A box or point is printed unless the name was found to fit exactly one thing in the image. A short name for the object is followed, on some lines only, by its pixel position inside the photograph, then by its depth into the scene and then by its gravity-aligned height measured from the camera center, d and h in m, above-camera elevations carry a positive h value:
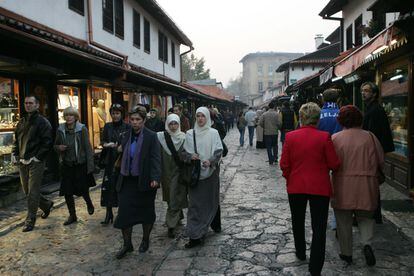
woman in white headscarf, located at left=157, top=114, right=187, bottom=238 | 5.89 -0.80
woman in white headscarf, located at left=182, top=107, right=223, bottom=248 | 5.47 -0.70
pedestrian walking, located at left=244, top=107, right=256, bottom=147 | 20.08 -0.33
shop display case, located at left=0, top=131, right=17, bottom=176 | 8.33 -0.68
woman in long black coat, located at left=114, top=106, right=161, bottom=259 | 5.06 -0.72
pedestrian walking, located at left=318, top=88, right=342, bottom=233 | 5.91 -0.02
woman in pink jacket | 4.48 -0.70
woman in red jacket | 4.34 -0.57
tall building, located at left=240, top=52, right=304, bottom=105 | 101.25 +10.49
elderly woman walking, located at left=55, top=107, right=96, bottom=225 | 6.50 -0.61
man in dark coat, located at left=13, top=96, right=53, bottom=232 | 6.33 -0.47
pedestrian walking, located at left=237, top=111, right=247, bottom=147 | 20.38 -0.56
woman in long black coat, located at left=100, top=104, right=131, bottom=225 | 6.35 -0.51
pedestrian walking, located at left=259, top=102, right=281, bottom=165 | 13.38 -0.51
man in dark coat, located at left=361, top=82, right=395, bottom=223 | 5.72 -0.09
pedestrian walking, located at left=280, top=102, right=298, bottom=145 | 16.28 -0.17
